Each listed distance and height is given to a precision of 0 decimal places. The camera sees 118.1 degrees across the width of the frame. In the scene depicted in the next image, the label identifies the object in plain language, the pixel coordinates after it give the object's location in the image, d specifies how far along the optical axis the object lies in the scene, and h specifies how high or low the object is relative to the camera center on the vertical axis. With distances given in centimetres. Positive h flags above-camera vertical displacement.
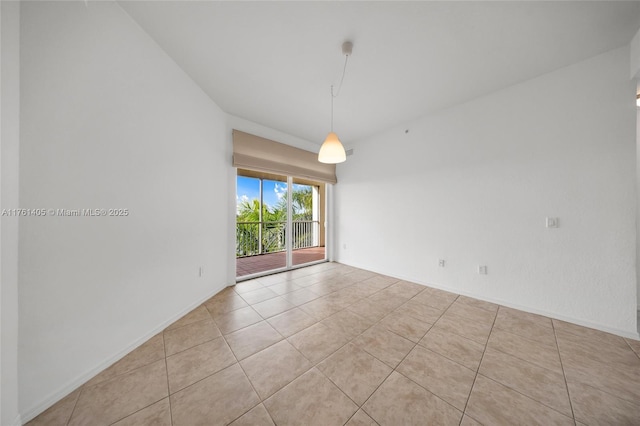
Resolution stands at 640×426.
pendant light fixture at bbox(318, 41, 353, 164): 221 +73
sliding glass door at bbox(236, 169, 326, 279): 498 -17
